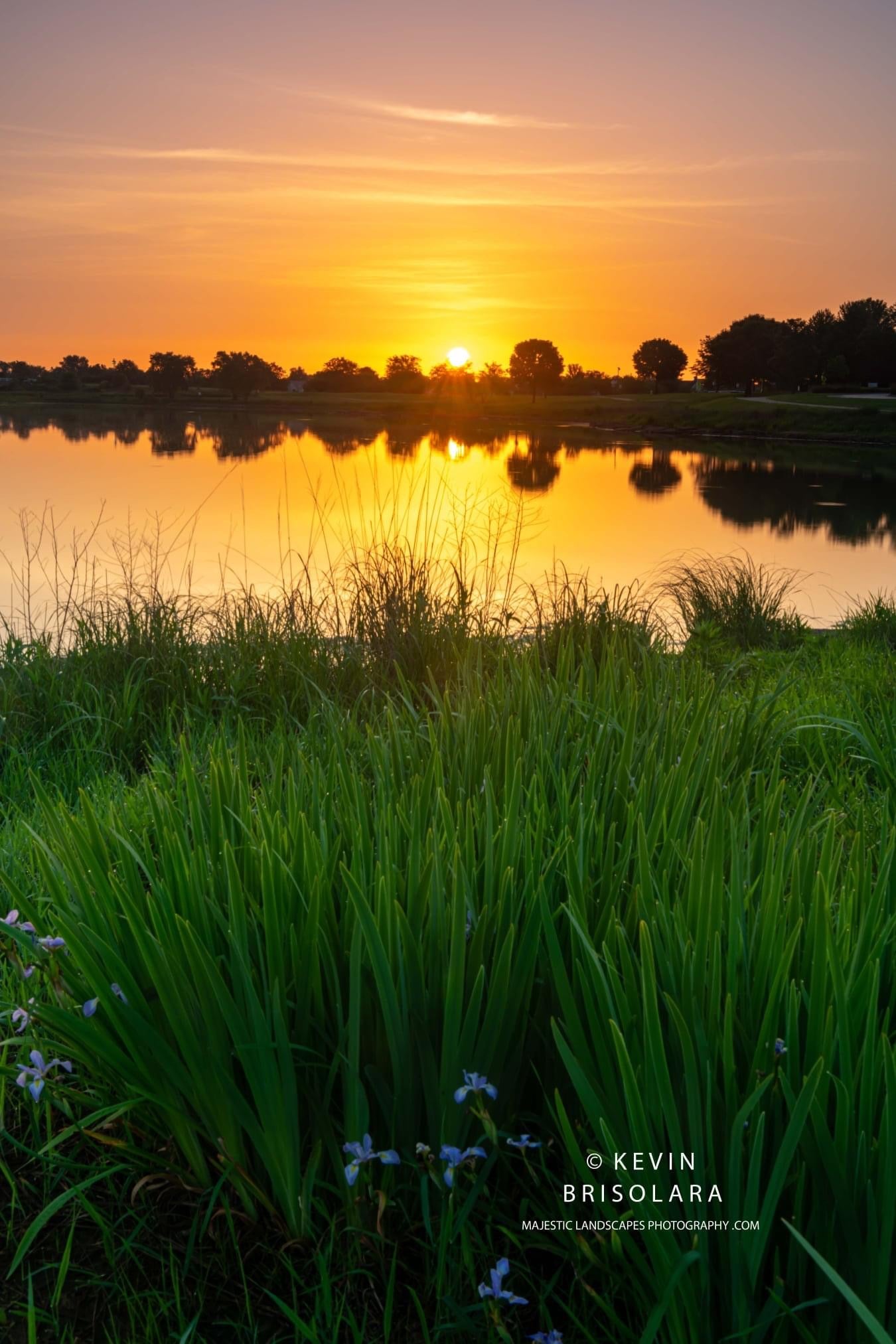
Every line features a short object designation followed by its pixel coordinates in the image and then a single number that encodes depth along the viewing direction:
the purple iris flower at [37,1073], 1.52
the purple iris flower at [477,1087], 1.35
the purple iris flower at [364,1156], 1.37
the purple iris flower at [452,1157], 1.32
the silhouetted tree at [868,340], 81.81
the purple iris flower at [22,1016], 1.74
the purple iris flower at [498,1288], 1.25
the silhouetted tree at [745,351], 93.38
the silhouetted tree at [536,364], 110.94
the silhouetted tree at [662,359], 116.06
